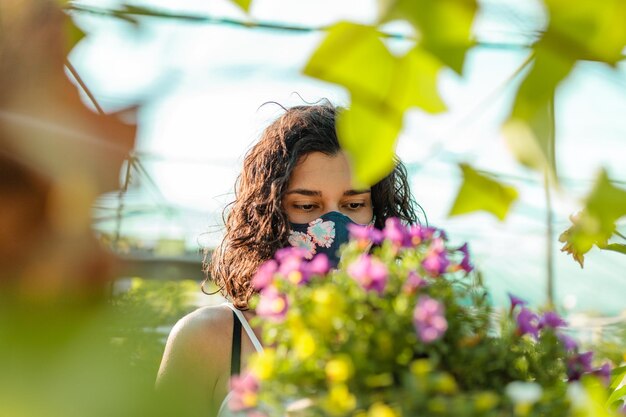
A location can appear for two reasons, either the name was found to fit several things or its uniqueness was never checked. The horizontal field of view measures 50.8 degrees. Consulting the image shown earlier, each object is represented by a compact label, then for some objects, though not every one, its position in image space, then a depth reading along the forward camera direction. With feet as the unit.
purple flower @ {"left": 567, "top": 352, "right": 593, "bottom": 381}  2.55
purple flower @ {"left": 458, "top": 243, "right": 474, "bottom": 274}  2.43
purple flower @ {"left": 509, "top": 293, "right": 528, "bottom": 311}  2.51
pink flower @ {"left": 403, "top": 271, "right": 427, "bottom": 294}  2.04
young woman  6.18
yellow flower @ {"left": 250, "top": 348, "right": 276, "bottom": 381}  1.86
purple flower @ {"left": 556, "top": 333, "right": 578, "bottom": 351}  2.54
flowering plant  1.74
